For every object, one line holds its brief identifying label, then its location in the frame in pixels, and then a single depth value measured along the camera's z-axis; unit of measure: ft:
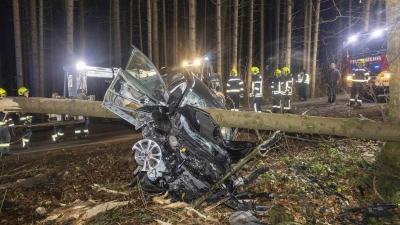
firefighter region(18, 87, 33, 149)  26.61
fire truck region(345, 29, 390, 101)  40.19
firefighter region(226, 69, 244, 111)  36.94
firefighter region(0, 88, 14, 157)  23.94
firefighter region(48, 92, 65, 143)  29.40
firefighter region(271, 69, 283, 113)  34.32
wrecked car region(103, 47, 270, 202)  12.15
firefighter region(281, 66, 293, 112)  33.63
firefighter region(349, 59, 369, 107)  36.96
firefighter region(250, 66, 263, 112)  34.94
